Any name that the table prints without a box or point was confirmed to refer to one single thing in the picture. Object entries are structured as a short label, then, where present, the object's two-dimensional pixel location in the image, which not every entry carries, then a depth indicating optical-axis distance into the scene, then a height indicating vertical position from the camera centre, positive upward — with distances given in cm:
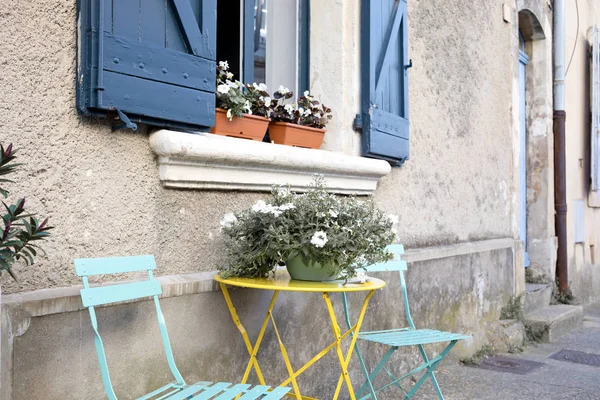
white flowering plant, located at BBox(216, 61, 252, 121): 324 +54
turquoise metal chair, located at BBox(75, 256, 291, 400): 220 -32
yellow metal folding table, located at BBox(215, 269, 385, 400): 258 -31
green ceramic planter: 275 -26
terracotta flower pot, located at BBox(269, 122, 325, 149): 363 +41
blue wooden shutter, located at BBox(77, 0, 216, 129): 247 +59
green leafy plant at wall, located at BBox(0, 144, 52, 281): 170 -7
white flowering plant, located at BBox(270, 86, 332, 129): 366 +55
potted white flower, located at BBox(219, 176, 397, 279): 268 -10
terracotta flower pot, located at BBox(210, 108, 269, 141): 324 +41
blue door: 757 +69
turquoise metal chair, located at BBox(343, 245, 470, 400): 321 -64
